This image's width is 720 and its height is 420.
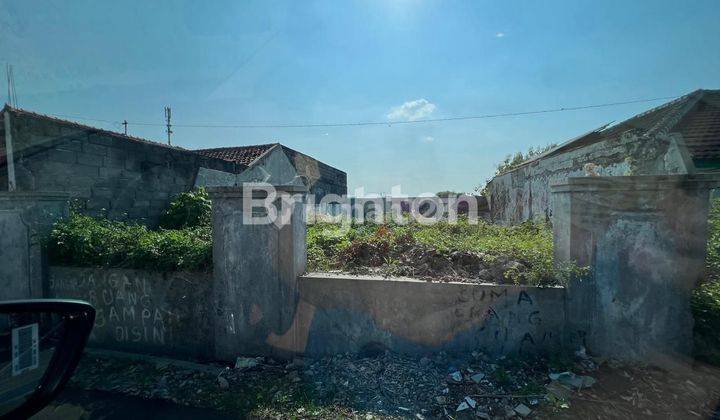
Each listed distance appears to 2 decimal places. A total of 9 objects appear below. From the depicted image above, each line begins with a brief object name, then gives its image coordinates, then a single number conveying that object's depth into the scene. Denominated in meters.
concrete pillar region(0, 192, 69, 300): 4.37
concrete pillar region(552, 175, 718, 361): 3.12
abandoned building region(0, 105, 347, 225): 5.39
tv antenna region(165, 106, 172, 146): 25.11
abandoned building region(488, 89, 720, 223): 6.00
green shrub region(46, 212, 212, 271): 3.93
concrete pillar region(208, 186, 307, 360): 3.62
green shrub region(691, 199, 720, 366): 3.04
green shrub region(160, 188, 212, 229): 7.68
